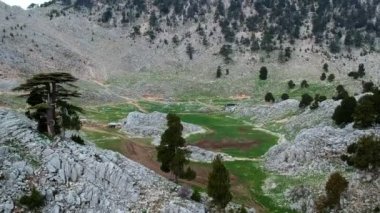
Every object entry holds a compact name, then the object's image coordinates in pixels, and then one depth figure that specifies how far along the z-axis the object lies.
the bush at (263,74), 167.75
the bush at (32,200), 42.28
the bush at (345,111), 73.94
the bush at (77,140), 54.12
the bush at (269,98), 136.88
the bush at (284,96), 134.16
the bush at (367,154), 53.91
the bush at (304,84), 148.88
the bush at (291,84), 152.62
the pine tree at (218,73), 175.00
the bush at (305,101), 106.29
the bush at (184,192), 49.44
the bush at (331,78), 152.10
